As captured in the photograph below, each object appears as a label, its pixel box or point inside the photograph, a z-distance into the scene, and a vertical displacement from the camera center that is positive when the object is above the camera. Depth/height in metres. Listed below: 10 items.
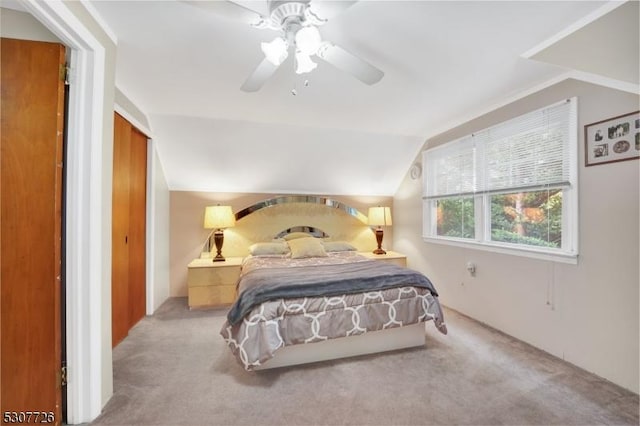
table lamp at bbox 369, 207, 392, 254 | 4.47 -0.10
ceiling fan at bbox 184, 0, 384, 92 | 1.26 +0.95
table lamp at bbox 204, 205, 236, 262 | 3.79 -0.10
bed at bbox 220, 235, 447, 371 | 2.04 -0.83
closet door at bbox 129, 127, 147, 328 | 2.91 -0.14
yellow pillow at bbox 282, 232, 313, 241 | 4.31 -0.36
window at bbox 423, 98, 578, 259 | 2.30 +0.29
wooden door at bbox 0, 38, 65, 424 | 1.46 -0.05
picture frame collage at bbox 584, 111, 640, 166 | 1.88 +0.54
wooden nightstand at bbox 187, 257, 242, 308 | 3.54 -0.93
